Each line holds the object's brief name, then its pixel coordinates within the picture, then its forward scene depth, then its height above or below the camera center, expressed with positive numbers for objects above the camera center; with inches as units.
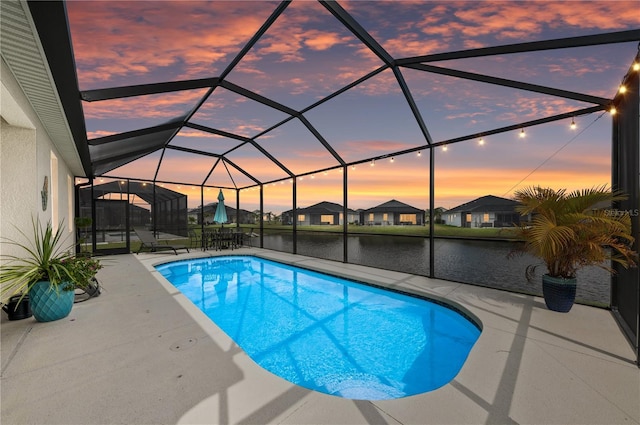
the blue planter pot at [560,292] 131.0 -40.9
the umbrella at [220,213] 434.0 -1.7
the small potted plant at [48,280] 113.2 -30.1
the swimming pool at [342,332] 107.3 -67.0
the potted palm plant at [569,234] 119.6 -11.0
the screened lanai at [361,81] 111.9 +78.7
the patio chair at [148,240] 348.8 -37.1
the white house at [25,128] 77.3 +43.0
